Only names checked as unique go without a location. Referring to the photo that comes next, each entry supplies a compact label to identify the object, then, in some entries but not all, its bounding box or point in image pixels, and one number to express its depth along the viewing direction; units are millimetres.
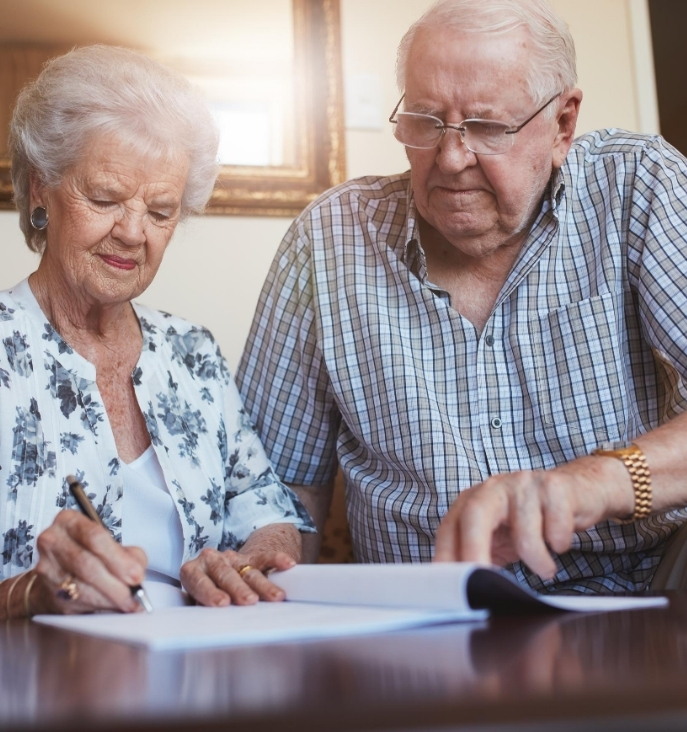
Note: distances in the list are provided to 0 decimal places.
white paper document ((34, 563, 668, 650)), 642
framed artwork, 2016
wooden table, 371
